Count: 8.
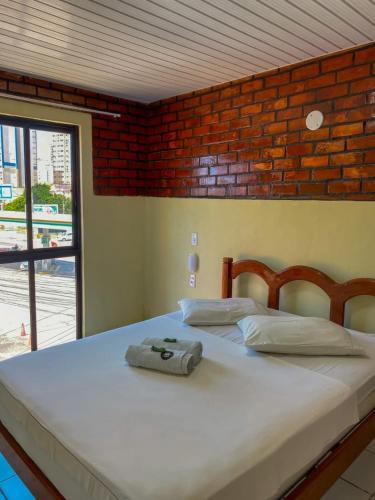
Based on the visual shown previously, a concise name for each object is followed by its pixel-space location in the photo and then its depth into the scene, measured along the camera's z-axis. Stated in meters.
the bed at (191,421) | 1.18
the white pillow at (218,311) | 2.46
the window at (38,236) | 2.94
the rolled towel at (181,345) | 1.89
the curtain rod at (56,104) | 2.74
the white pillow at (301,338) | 1.97
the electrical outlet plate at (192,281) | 3.35
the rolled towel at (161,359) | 1.76
